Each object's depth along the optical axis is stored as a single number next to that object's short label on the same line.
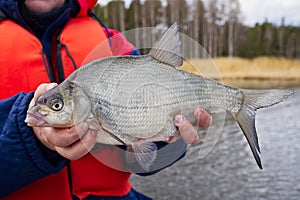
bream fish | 0.53
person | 0.59
